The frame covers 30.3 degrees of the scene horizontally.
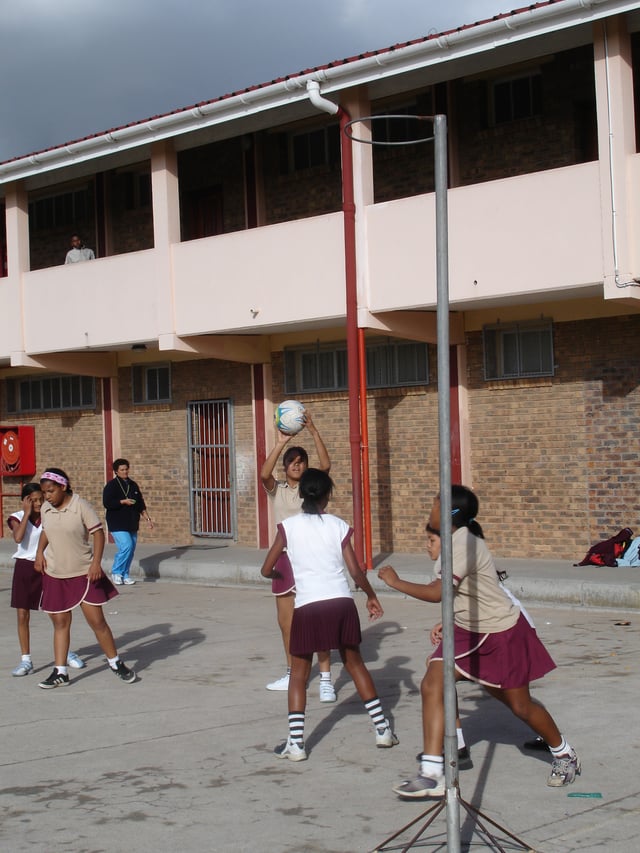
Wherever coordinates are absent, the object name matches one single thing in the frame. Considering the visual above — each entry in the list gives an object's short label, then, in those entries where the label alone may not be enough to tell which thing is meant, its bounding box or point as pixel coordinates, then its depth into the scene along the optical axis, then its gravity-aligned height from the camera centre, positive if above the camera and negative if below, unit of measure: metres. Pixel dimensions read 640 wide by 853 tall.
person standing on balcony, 19.34 +3.11
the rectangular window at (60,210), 21.64 +4.35
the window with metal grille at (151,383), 20.38 +1.00
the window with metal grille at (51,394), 21.67 +0.95
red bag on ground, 14.05 -1.50
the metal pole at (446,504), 4.72 -0.30
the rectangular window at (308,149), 17.72 +4.35
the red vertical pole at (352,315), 15.02 +1.50
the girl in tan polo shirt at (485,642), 5.91 -1.08
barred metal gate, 19.36 -0.51
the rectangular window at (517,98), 15.52 +4.38
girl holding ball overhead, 8.35 -0.52
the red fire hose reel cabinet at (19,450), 22.39 -0.09
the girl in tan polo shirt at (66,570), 8.98 -0.97
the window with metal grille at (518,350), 15.21 +1.02
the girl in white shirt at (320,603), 6.68 -0.97
